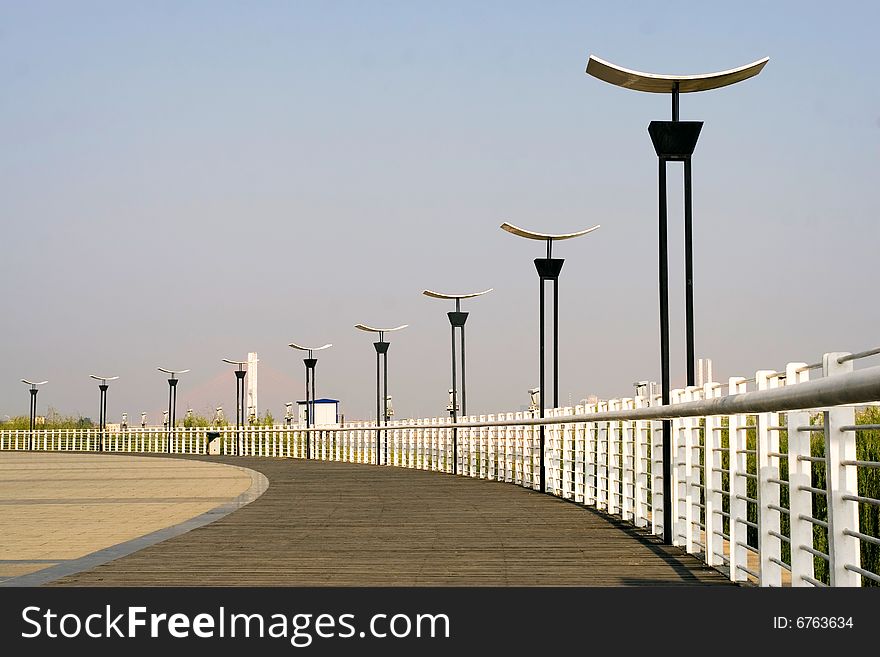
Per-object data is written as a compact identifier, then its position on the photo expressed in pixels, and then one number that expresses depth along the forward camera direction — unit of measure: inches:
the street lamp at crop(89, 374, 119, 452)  2495.1
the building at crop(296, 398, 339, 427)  2564.0
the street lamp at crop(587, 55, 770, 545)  473.4
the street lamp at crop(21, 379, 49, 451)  2600.9
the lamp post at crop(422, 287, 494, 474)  1357.0
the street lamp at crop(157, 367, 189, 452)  2378.2
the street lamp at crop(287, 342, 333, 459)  1777.8
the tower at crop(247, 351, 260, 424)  3179.1
